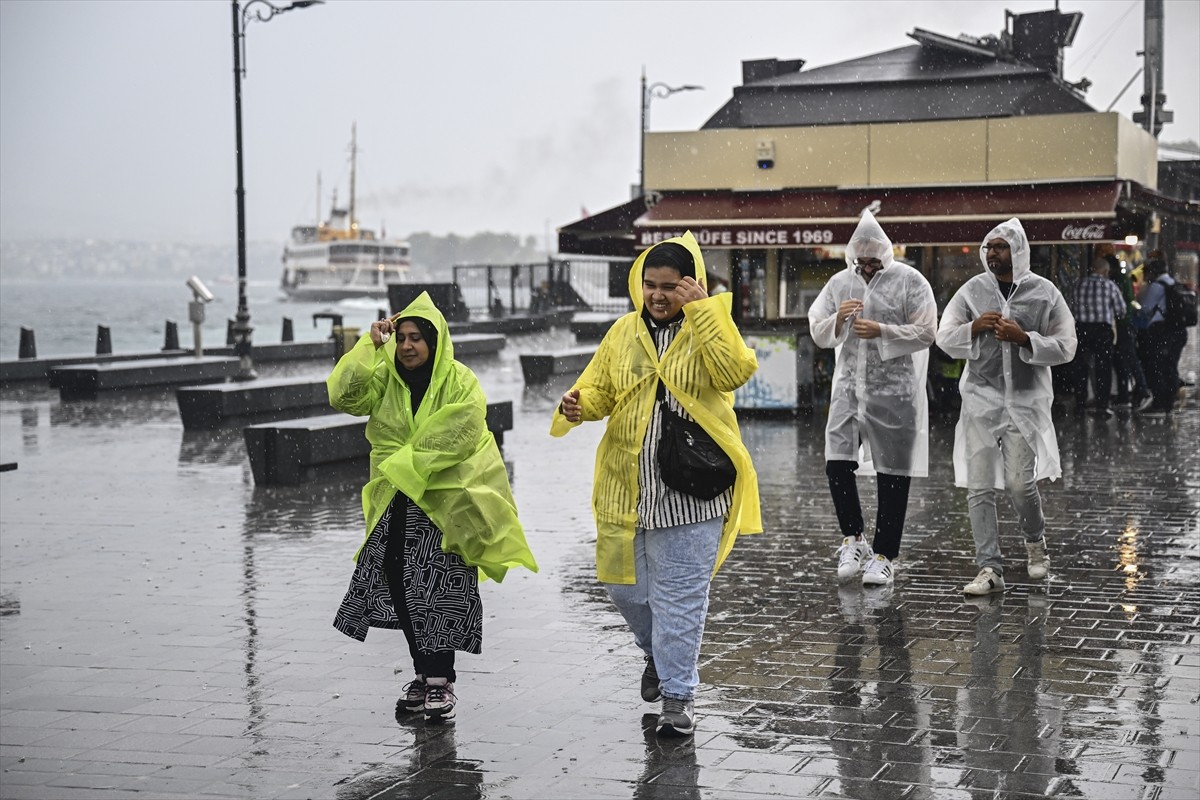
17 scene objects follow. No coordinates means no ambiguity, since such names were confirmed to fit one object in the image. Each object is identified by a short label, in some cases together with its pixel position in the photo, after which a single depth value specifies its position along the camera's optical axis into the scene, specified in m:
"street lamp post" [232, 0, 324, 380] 25.92
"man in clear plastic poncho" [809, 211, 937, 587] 8.37
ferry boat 120.75
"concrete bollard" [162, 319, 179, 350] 33.16
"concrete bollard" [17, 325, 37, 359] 28.67
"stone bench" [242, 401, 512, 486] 12.67
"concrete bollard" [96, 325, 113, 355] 30.66
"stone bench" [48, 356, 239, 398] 22.31
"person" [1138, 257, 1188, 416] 17.98
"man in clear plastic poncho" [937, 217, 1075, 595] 8.13
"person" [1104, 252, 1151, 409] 18.12
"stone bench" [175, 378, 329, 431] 17.70
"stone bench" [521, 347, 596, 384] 24.66
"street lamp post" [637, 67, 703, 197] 38.88
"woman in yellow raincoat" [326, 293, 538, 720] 5.86
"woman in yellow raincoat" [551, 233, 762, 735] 5.49
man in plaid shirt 17.12
